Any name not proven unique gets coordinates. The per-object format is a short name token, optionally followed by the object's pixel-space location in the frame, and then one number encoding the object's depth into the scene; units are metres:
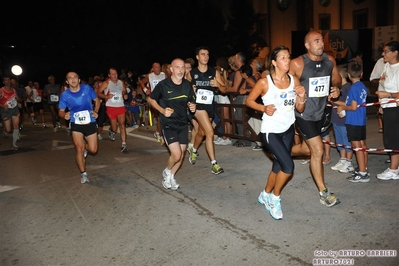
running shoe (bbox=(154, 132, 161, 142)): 10.89
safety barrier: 9.02
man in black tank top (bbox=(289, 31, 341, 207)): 5.11
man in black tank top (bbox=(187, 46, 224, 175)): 7.16
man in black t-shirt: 6.16
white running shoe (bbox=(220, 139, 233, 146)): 9.89
